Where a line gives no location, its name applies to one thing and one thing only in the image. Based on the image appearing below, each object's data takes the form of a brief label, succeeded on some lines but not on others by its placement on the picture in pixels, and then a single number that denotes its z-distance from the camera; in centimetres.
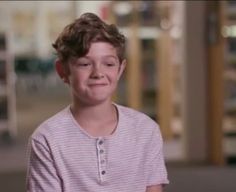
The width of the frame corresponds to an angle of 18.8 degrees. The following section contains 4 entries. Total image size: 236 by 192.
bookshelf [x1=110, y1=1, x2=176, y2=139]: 686
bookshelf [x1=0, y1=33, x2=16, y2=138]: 689
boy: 177
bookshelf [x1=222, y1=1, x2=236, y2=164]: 548
